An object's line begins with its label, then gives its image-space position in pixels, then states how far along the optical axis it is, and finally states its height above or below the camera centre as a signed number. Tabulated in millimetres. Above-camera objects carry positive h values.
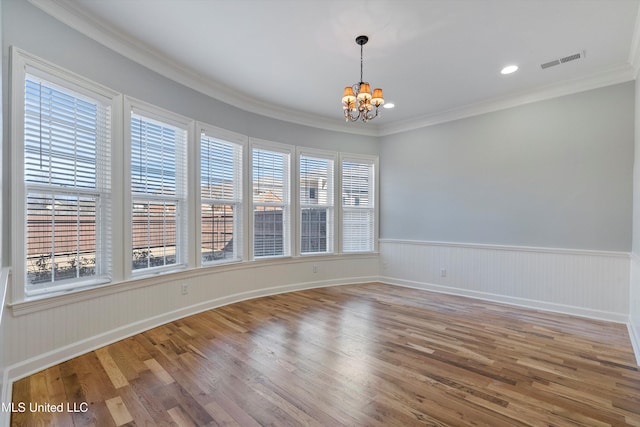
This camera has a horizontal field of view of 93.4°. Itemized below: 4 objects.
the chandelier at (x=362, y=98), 2855 +1103
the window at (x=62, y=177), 2453 +312
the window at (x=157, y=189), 3311 +274
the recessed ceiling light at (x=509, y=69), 3585 +1749
